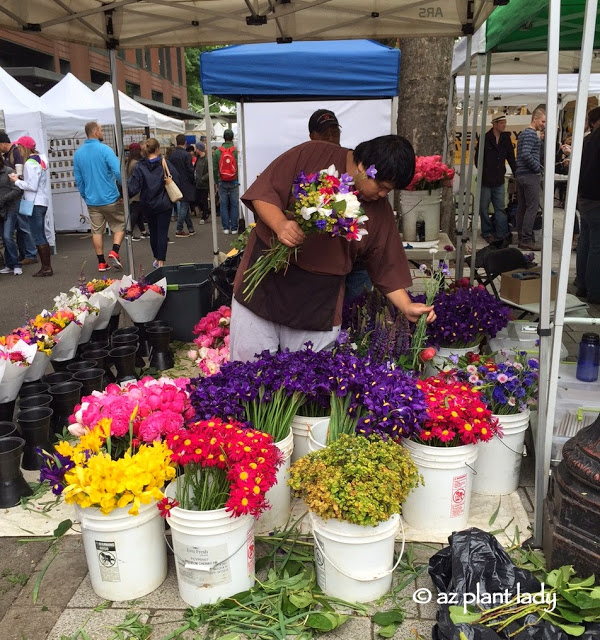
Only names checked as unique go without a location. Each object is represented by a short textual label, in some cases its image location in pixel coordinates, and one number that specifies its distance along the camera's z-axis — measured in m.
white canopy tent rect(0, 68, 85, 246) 10.30
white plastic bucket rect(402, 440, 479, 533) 2.88
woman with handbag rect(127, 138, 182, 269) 8.02
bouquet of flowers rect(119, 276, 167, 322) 5.36
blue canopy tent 6.38
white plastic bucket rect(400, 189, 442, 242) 5.71
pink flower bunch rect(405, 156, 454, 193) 5.66
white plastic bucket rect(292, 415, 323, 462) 3.13
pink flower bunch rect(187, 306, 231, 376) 4.48
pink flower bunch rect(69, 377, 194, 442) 2.73
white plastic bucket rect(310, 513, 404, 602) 2.42
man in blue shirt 9.04
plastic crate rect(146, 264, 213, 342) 5.85
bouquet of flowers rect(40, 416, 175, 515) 2.39
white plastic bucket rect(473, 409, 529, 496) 3.23
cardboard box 4.83
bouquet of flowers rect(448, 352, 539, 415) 3.17
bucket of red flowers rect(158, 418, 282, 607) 2.39
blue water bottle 3.63
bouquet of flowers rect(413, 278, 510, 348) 4.11
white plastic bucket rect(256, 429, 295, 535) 2.96
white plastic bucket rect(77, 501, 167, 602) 2.48
